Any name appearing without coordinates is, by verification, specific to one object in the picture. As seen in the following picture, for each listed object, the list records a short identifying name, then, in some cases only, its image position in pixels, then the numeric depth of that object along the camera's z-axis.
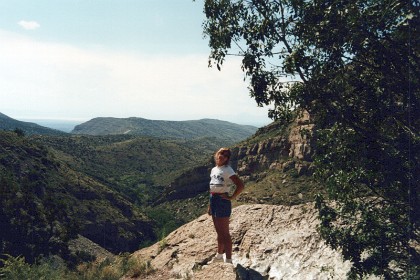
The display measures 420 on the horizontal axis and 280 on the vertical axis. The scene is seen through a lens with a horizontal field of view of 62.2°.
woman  8.24
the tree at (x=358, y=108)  8.58
